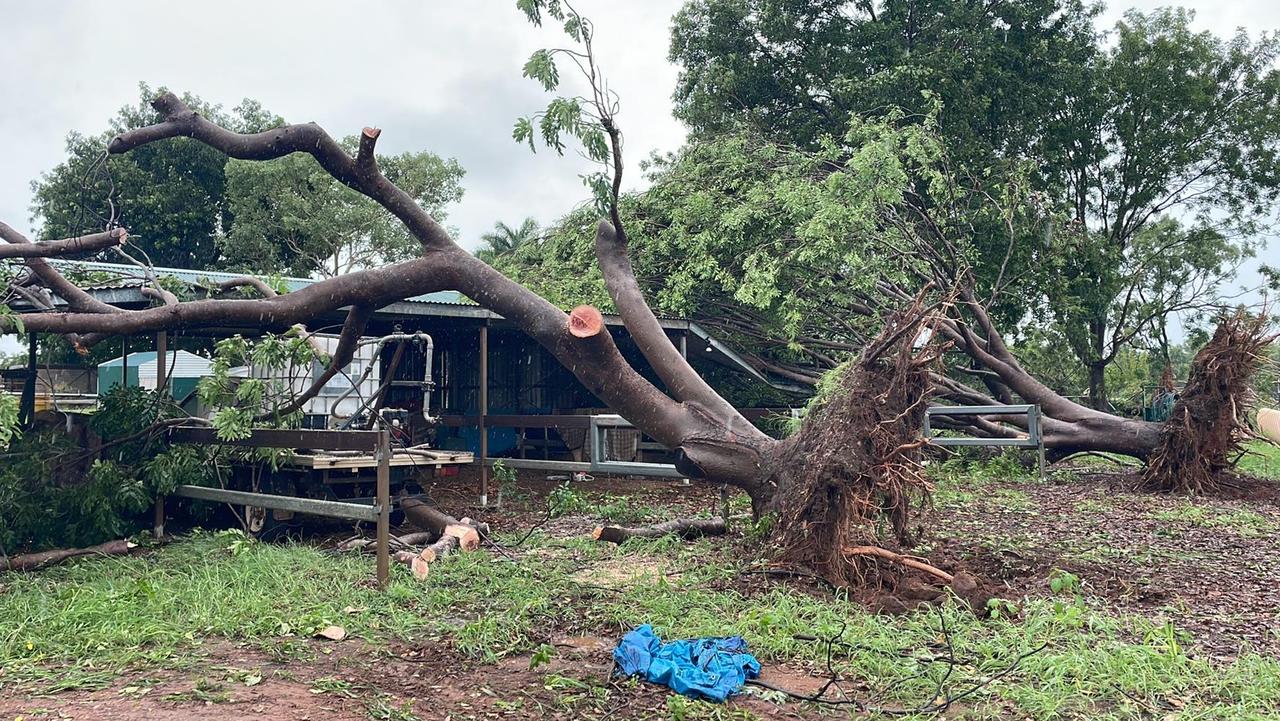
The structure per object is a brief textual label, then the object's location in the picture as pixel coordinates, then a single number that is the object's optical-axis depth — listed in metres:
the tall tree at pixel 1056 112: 16.84
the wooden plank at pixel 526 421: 9.81
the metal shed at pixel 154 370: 11.08
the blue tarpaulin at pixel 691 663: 3.94
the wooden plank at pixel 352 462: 7.62
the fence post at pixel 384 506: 5.89
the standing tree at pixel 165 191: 24.17
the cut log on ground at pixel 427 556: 6.30
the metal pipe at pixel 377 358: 8.59
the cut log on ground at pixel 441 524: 7.29
